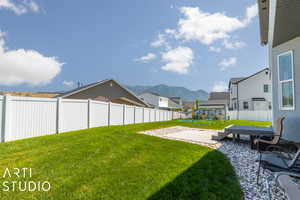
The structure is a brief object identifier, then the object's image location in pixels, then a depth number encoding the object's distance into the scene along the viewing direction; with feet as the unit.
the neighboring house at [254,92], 73.56
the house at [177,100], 187.85
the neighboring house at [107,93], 51.58
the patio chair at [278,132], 13.48
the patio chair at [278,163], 7.59
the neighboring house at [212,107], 111.75
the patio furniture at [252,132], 16.97
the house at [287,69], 11.97
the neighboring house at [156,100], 134.51
